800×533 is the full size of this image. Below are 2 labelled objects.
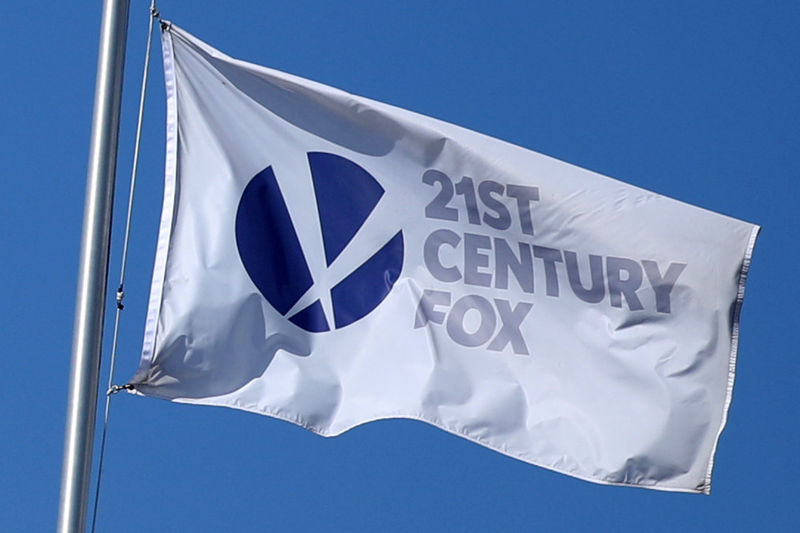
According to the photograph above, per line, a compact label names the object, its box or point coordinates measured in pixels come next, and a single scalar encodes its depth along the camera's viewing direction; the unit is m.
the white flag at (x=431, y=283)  22.42
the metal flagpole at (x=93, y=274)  18.19
